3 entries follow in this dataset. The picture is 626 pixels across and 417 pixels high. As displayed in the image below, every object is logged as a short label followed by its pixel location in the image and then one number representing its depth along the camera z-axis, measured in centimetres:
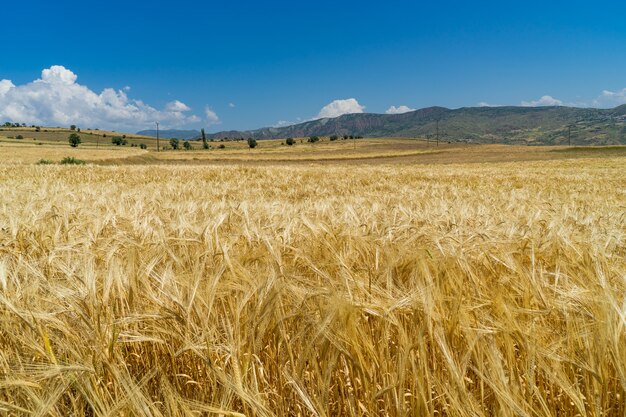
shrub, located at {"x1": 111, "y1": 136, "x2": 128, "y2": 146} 13938
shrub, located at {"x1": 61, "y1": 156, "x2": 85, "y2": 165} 3431
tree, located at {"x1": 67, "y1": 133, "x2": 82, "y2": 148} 10834
